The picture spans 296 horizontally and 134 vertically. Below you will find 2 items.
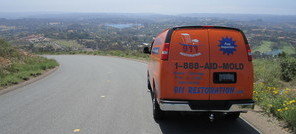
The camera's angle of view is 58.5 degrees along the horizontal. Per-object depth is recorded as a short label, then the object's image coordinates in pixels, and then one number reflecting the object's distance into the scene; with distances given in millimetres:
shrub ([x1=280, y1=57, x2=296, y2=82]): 10516
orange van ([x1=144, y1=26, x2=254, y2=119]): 4902
